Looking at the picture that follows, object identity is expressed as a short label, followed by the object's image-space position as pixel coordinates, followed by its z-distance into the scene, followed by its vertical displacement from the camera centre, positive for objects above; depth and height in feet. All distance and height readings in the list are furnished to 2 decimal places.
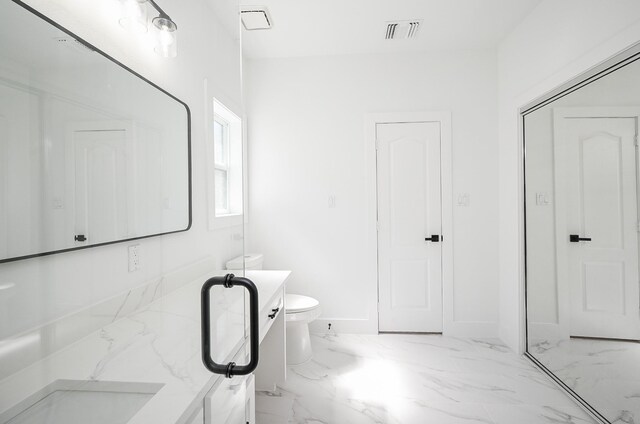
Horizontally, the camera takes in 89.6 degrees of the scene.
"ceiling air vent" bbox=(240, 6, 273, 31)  6.63 +4.31
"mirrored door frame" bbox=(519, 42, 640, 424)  4.96 +2.23
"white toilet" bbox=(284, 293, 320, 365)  7.15 -2.68
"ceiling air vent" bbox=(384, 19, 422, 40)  7.72 +4.51
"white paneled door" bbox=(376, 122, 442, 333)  9.20 -0.43
